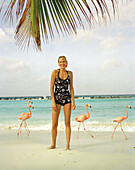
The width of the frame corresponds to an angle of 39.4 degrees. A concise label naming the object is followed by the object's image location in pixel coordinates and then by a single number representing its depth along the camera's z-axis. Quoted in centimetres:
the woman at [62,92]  271
